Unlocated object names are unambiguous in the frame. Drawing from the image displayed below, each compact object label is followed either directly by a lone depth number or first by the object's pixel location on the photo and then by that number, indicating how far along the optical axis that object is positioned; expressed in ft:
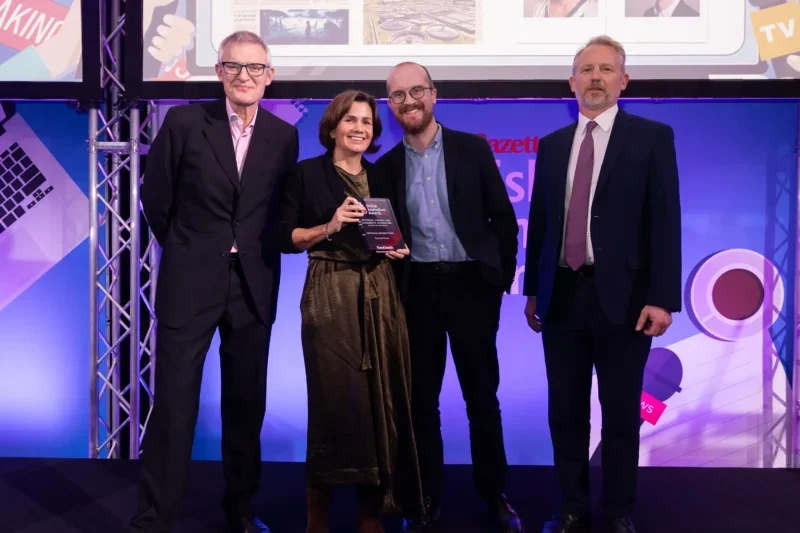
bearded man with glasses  9.74
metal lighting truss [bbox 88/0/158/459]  13.65
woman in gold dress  8.92
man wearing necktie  9.23
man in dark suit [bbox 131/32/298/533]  9.14
